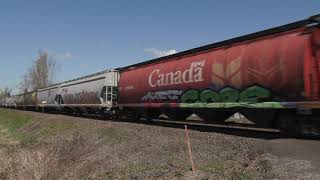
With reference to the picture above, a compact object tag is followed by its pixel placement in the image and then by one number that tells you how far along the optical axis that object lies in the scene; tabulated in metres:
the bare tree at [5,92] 176.75
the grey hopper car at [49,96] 48.84
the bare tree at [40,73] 122.75
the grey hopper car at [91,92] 32.16
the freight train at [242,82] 14.27
